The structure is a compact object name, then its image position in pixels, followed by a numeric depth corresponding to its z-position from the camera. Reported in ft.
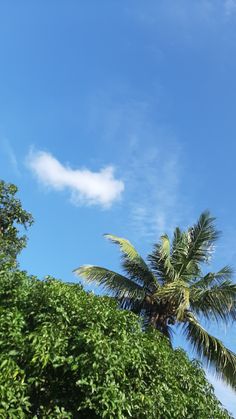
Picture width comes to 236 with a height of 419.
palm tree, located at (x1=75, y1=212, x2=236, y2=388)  46.19
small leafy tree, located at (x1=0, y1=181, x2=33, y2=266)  37.58
